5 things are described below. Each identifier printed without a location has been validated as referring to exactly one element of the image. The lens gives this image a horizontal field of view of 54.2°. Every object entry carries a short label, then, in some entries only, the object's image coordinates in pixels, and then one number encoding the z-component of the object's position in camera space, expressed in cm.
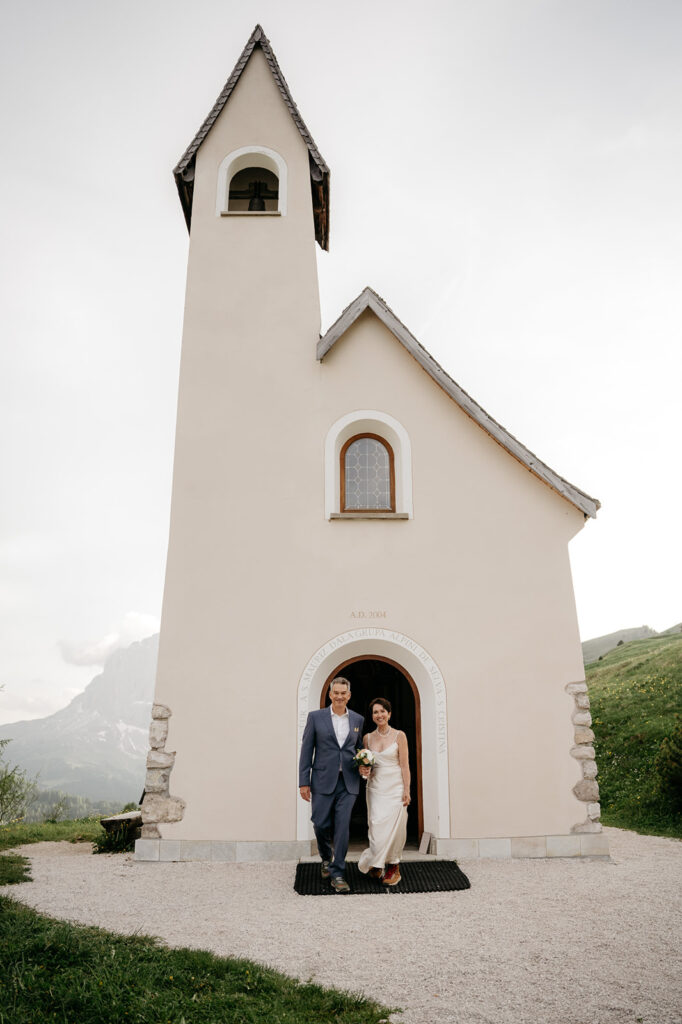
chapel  824
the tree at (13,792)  1919
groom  680
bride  682
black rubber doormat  653
